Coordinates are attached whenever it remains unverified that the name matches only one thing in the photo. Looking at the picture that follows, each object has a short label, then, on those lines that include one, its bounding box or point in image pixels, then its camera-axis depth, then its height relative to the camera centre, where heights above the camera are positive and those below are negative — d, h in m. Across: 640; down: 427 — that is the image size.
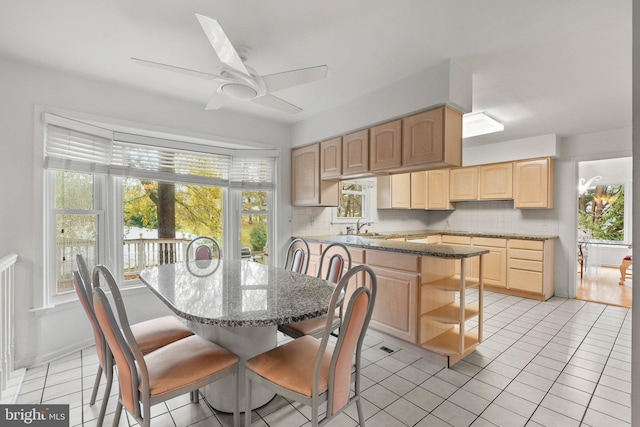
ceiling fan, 1.53 +0.84
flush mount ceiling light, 3.66 +1.15
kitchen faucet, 4.80 -0.23
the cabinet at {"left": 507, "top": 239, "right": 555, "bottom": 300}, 4.36 -0.84
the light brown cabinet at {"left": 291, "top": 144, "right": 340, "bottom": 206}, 3.81 +0.37
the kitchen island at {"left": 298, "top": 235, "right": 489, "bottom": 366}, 2.51 -0.80
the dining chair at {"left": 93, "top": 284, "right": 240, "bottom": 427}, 1.27 -0.77
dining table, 1.37 -0.48
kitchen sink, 4.68 -0.38
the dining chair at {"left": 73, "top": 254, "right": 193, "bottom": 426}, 1.55 -0.79
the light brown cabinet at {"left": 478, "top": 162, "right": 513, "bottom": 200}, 4.89 +0.52
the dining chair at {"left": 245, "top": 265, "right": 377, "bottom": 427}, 1.30 -0.77
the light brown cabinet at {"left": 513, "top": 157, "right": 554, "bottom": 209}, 4.50 +0.44
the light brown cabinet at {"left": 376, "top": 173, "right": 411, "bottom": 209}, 5.13 +0.35
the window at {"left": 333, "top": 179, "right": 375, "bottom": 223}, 4.81 +0.16
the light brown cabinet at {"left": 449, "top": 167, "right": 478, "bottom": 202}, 5.35 +0.51
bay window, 2.64 +0.14
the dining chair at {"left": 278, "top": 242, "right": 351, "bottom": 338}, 2.09 -0.82
